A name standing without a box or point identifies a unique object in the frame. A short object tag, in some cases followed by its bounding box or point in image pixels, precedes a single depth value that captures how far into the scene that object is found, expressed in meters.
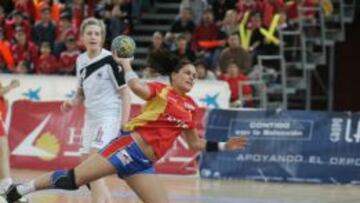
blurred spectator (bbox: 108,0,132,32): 25.97
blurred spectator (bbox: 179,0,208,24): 24.88
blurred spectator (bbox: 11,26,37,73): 24.30
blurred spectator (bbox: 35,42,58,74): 23.94
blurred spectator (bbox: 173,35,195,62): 22.23
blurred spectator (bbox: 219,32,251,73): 21.69
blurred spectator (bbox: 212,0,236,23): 24.78
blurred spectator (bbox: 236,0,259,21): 23.52
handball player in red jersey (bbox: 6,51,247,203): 10.07
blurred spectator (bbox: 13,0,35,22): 27.09
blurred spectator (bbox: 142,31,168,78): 22.81
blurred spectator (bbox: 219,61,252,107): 20.81
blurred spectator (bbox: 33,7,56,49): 25.17
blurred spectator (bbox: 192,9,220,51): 23.69
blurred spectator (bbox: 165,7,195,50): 24.08
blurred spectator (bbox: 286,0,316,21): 23.84
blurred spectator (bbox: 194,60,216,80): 21.23
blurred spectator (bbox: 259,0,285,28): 23.23
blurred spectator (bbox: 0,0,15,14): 28.19
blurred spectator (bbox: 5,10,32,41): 25.67
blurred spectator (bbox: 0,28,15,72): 24.58
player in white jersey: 11.62
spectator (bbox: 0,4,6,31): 26.51
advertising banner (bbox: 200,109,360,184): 18.52
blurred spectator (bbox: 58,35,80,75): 23.80
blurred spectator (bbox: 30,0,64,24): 26.42
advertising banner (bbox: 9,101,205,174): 20.53
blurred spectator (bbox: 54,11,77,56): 24.52
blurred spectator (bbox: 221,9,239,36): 23.22
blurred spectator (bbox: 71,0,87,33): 26.03
